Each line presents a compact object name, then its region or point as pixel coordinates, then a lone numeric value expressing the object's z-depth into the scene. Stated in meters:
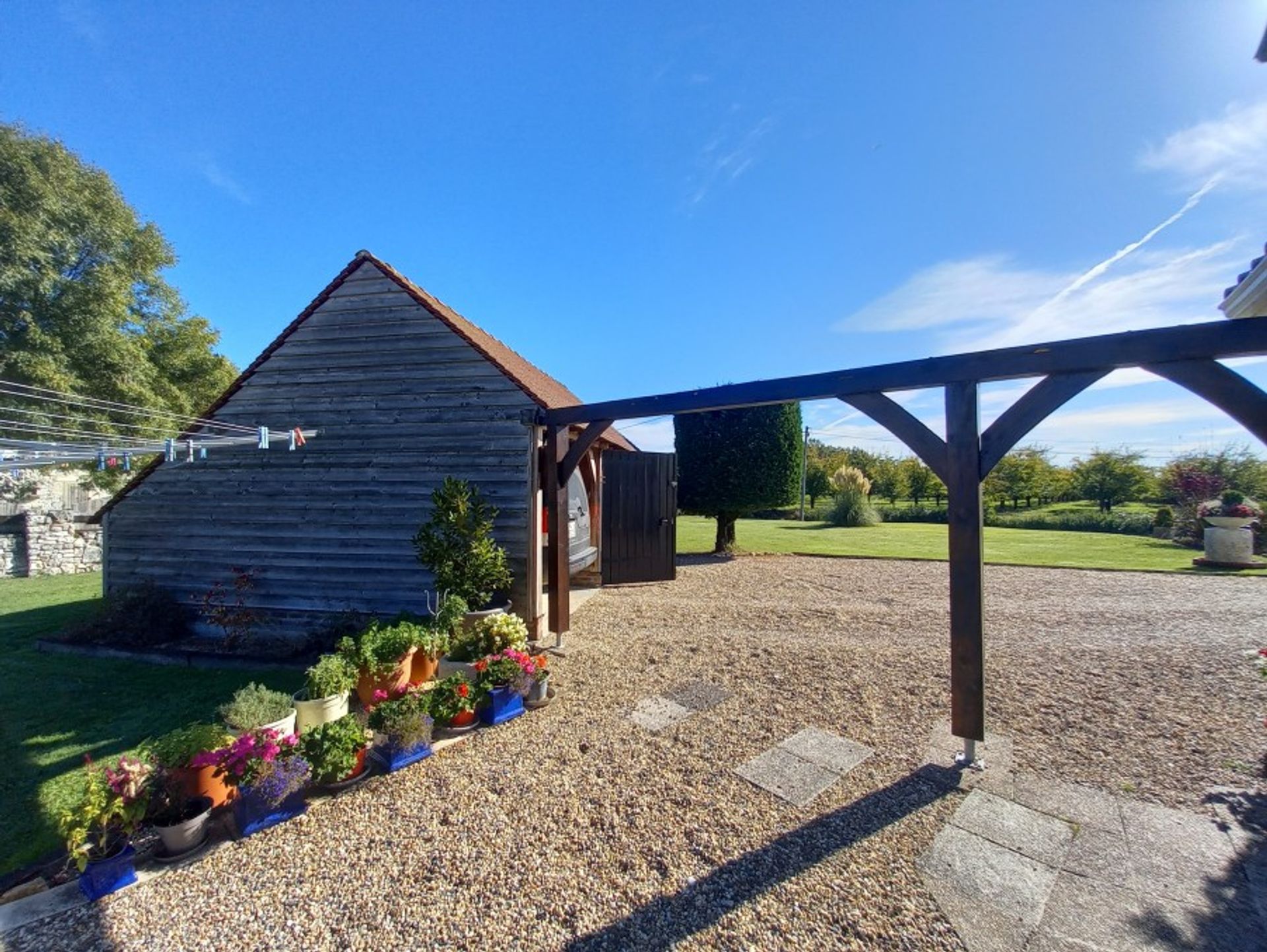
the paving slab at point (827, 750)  3.77
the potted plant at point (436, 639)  5.26
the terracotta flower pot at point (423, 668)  5.63
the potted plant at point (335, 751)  3.42
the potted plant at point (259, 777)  3.11
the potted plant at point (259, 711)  3.67
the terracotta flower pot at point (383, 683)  4.95
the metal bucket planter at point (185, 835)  2.92
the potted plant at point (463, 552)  6.09
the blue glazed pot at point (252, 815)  3.10
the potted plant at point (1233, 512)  11.66
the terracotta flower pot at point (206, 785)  3.14
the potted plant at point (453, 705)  4.33
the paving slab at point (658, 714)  4.45
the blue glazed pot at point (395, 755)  3.79
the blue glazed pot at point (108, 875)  2.59
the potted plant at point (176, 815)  2.93
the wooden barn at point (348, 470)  6.77
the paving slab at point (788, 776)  3.42
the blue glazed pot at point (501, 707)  4.53
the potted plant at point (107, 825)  2.60
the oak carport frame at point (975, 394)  2.83
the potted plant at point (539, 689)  4.84
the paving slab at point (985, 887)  2.30
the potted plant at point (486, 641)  5.08
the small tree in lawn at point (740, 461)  14.28
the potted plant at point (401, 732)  3.82
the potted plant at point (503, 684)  4.54
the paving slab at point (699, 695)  4.82
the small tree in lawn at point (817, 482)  36.25
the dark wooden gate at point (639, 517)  10.62
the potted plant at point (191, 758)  3.08
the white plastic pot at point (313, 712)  4.27
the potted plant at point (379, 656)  4.82
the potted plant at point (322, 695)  4.27
